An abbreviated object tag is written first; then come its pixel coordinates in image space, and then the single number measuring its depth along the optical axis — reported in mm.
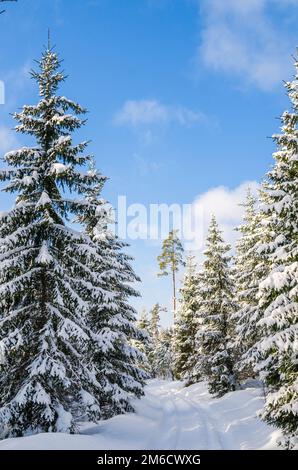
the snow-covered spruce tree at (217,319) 27891
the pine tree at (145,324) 64212
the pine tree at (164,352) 67562
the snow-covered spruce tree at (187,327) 40312
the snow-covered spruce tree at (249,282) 21769
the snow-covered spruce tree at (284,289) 11883
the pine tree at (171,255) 52594
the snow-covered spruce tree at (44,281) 12797
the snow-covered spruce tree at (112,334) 18984
